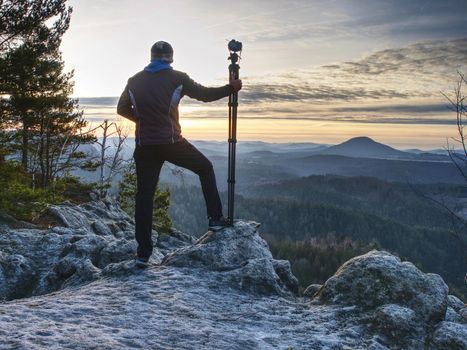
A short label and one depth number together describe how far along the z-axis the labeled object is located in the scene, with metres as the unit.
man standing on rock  7.22
